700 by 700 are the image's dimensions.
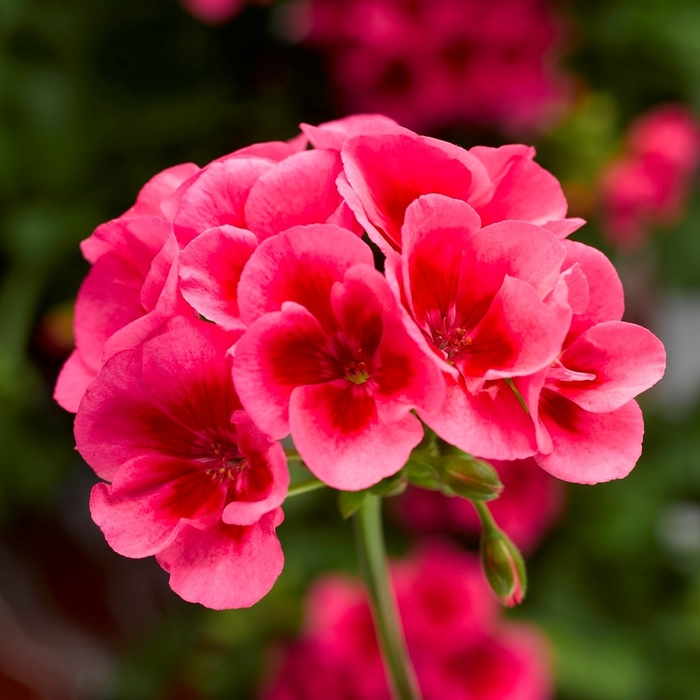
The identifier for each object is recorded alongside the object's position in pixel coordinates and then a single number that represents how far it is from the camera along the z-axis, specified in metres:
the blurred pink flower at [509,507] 0.70
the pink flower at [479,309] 0.33
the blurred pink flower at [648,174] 0.75
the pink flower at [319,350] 0.33
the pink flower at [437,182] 0.34
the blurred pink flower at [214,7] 0.68
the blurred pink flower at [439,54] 0.67
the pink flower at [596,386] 0.34
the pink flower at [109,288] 0.36
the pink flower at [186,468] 0.33
